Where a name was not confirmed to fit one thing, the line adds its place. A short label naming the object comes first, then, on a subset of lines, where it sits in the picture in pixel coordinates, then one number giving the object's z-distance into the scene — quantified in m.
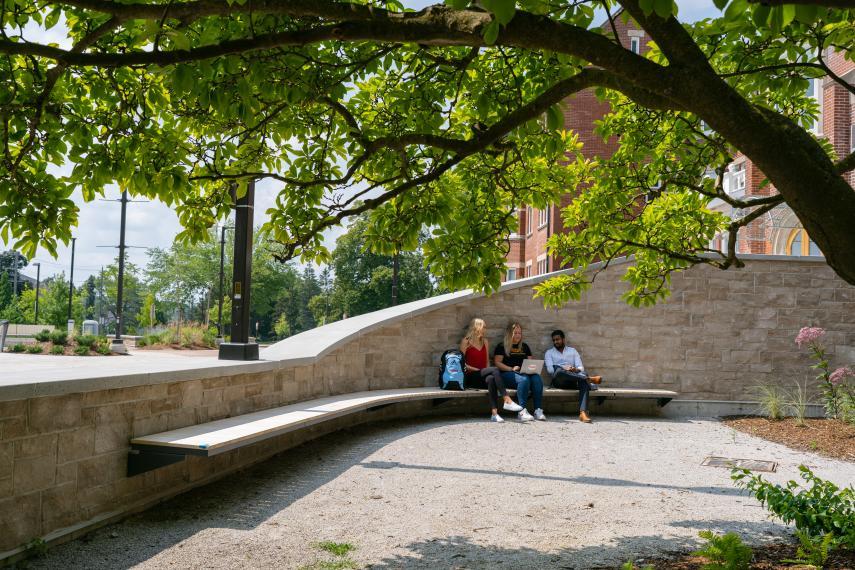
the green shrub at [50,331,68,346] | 24.88
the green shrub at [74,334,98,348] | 24.55
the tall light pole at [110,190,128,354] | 26.08
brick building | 22.21
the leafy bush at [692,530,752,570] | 3.75
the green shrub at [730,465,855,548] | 4.30
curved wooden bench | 5.50
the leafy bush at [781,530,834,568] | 3.88
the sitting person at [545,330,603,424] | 12.39
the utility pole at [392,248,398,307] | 30.10
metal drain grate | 8.42
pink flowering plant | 11.86
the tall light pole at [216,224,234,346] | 35.73
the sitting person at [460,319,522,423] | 11.95
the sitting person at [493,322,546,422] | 12.00
